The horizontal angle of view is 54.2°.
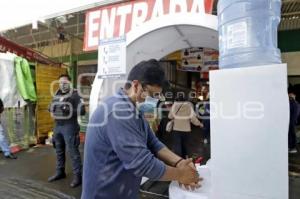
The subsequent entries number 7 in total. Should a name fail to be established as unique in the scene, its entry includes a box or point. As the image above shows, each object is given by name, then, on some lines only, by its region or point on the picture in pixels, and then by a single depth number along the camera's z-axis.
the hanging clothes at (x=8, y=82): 7.37
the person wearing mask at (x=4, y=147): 7.14
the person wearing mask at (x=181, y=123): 5.56
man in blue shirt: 1.71
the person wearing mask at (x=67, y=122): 4.93
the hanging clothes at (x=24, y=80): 7.72
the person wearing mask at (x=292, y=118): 7.07
